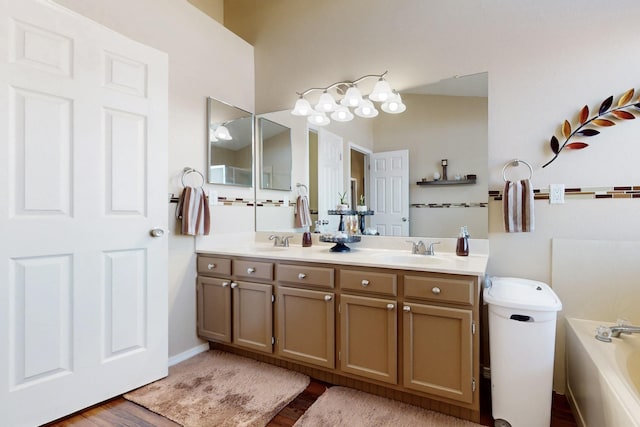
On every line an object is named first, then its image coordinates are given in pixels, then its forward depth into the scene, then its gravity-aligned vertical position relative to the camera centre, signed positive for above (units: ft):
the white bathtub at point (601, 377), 3.78 -2.18
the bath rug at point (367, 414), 5.39 -3.47
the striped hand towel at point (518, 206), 6.17 +0.18
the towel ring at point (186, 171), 7.81 +1.10
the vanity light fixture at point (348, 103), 7.64 +2.84
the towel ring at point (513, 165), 6.39 +1.02
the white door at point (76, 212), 4.97 +0.07
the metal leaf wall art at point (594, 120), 5.64 +1.71
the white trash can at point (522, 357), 4.97 -2.24
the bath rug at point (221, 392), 5.57 -3.45
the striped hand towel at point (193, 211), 7.52 +0.12
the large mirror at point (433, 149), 6.87 +1.54
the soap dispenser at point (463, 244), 6.73 -0.60
